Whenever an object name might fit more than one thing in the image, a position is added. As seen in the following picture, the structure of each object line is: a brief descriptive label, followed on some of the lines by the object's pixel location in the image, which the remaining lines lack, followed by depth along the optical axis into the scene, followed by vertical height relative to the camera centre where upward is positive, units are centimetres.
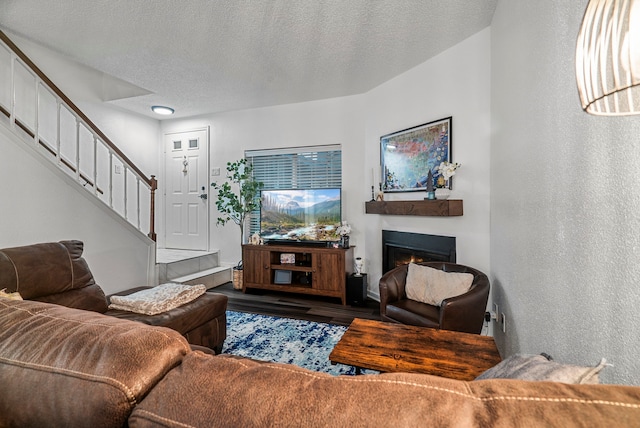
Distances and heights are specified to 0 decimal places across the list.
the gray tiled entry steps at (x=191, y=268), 400 -80
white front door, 517 +45
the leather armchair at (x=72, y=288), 175 -48
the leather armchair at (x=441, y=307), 209 -73
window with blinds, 441 +74
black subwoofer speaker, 369 -97
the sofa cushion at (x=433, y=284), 238 -59
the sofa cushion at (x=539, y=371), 64 -40
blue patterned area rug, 230 -115
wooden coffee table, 134 -71
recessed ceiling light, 467 +172
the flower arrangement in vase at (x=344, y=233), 390 -25
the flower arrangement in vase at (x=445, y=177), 283 +37
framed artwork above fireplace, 301 +68
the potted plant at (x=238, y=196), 445 +30
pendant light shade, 55 +34
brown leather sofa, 39 -27
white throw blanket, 204 -62
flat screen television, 398 -1
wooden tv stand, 375 -74
